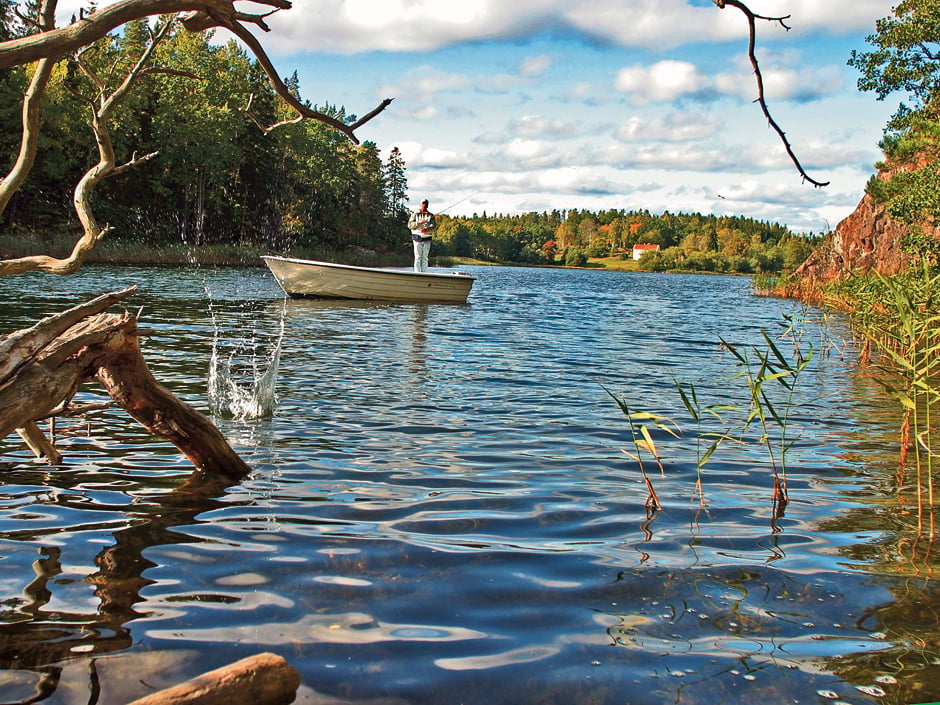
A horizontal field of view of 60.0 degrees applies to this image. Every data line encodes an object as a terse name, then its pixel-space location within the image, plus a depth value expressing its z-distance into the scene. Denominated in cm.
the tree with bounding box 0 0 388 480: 238
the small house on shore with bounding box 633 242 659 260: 19180
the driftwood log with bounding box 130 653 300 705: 231
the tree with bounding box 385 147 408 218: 9919
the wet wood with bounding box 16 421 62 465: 434
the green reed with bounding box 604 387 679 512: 529
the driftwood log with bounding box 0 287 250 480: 377
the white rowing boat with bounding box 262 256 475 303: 2578
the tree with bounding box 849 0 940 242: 1931
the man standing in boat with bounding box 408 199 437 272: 2397
